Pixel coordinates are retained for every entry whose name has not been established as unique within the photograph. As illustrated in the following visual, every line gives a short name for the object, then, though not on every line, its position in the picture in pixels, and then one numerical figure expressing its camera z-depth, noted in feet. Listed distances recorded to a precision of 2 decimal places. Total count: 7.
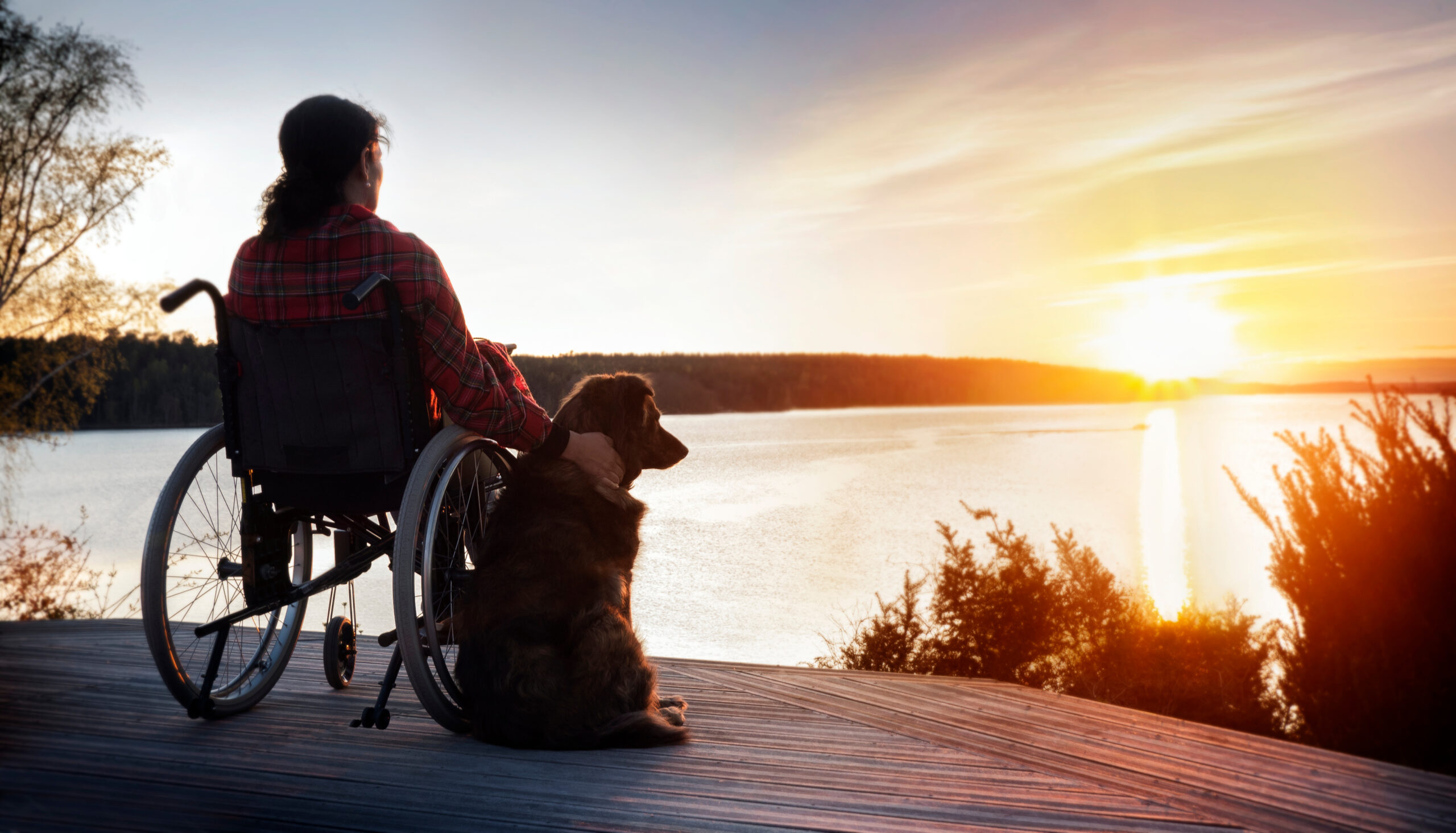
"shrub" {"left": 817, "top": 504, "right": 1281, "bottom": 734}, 16.22
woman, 5.84
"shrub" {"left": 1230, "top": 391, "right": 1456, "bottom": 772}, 10.21
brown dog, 5.92
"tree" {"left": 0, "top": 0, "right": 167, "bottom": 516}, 35.47
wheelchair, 5.81
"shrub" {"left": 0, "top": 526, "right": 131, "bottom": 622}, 26.50
